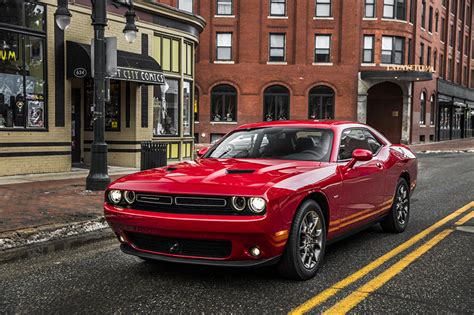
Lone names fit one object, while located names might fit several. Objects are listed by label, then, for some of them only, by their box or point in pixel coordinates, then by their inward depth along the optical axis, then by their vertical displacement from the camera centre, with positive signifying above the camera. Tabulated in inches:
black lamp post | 393.4 +18.8
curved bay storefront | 483.8 +38.0
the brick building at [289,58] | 1328.7 +170.7
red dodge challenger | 167.2 -27.9
